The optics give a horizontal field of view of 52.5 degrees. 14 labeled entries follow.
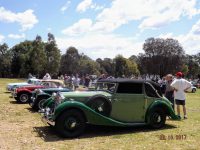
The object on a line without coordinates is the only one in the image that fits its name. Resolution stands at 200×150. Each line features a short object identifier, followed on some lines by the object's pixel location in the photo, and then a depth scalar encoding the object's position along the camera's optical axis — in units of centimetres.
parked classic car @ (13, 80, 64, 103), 1131
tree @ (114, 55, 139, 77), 5859
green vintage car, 576
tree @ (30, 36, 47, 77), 3978
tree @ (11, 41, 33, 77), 4840
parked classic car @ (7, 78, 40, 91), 1262
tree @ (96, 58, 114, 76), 6647
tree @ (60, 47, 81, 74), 5681
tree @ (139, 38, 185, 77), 5231
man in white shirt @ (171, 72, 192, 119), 779
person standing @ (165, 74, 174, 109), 819
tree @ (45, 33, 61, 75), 4112
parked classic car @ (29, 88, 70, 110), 923
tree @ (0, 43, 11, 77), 5554
